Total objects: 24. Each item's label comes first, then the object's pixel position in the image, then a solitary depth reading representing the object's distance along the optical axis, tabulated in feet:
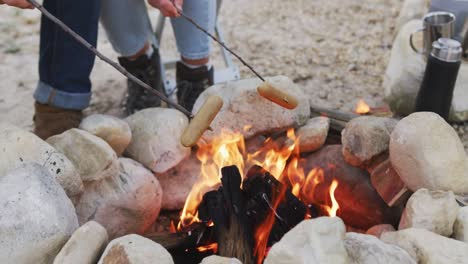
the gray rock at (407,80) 8.79
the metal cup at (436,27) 8.44
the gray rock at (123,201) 5.65
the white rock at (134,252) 4.05
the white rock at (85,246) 4.17
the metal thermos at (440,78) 7.61
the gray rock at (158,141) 6.23
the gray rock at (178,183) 6.54
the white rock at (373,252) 3.89
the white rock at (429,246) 4.04
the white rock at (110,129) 5.84
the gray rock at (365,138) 5.70
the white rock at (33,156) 4.97
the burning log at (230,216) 4.93
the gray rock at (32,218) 4.20
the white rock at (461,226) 4.58
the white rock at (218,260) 4.16
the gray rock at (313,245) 3.88
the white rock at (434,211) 4.56
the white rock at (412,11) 11.30
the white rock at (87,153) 5.47
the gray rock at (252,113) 6.40
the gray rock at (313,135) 6.33
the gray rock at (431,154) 4.98
